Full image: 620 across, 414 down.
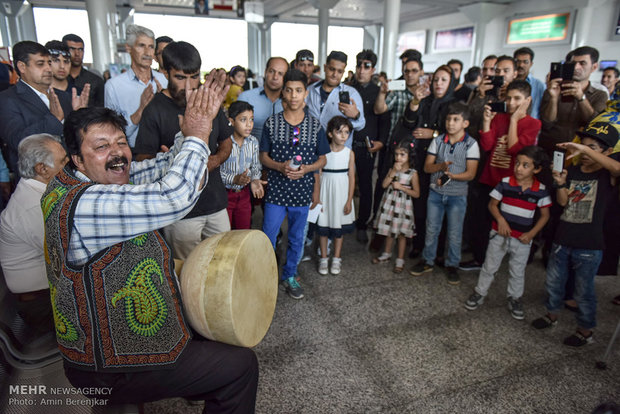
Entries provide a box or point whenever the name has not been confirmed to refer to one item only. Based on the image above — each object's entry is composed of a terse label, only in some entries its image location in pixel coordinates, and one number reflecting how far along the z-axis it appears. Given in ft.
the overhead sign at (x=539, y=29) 45.73
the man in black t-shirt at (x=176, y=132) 7.49
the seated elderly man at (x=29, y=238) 6.67
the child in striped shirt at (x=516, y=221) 9.75
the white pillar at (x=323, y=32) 57.57
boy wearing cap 8.85
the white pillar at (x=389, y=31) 42.42
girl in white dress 11.90
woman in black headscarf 12.75
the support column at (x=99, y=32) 37.27
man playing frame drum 4.43
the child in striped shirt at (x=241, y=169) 10.48
